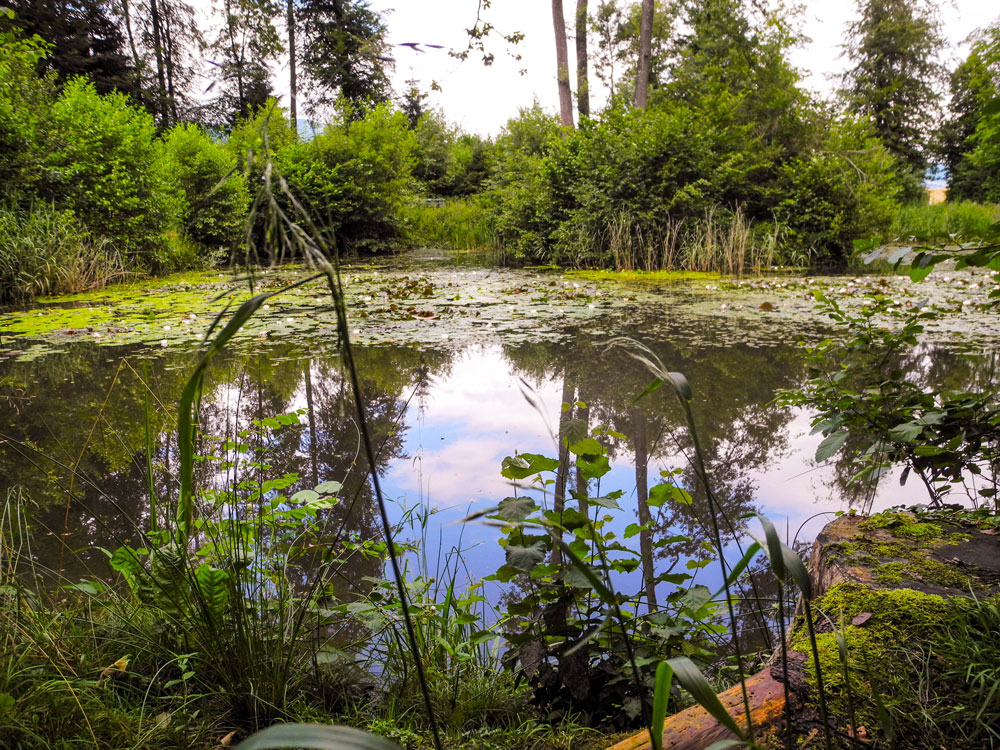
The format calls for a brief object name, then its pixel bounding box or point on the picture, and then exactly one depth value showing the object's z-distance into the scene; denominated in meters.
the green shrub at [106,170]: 8.09
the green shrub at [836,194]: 10.75
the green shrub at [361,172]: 13.56
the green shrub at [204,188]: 11.58
